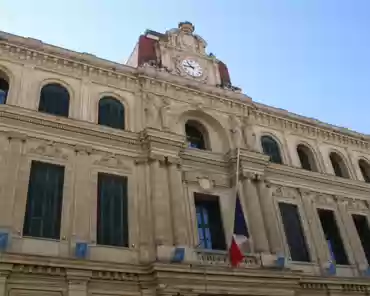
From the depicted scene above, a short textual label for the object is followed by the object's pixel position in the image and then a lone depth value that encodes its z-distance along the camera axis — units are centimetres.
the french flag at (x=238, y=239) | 1432
